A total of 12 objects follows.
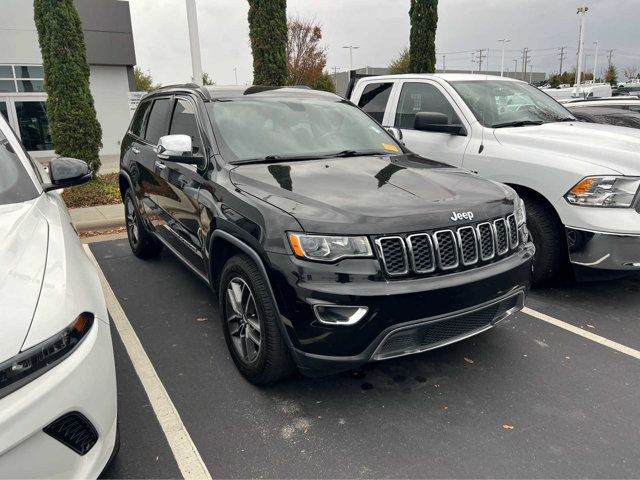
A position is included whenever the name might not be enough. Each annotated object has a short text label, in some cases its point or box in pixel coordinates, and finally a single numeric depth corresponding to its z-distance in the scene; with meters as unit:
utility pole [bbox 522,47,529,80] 89.44
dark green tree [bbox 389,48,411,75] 45.36
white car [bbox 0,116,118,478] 1.58
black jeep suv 2.45
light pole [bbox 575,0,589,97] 31.28
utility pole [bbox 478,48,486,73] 85.18
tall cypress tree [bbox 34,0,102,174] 9.33
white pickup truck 3.85
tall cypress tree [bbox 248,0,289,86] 11.00
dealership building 17.14
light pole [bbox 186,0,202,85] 10.04
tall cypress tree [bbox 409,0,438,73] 13.33
